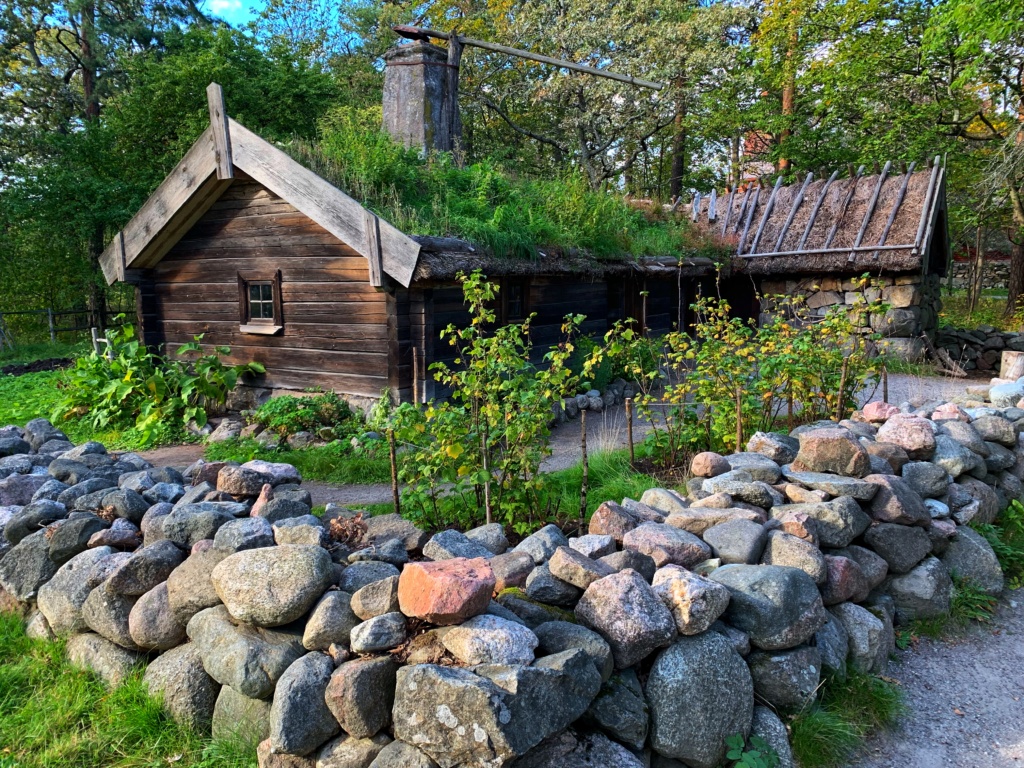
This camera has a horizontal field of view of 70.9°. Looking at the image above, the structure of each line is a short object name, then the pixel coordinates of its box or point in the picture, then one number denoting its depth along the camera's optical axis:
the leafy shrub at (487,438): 4.21
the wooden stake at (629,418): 5.58
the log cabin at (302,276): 8.30
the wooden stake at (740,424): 5.27
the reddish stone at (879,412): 5.90
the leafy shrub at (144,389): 9.23
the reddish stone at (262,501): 4.08
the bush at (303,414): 8.44
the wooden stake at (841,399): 6.03
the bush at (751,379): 5.80
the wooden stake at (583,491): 4.38
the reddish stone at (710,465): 4.71
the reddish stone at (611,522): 3.84
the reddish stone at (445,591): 2.64
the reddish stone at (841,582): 3.76
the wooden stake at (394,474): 4.39
